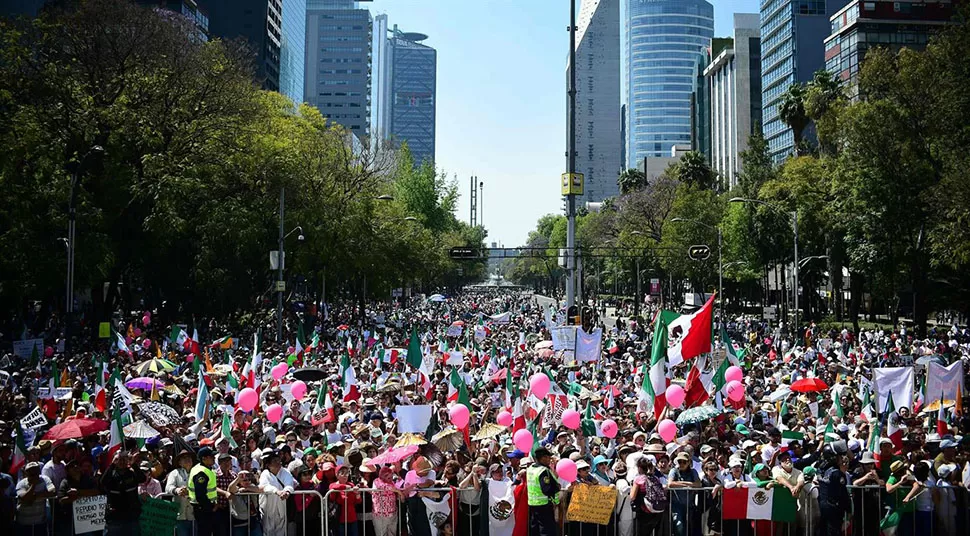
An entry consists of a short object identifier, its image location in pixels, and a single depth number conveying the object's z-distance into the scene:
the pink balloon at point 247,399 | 14.39
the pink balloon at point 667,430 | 12.41
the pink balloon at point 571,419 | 12.73
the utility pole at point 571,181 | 46.32
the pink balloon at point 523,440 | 11.35
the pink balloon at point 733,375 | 17.25
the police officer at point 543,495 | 9.91
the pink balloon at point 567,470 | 10.06
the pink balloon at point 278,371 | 19.03
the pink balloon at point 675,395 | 15.10
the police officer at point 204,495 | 9.70
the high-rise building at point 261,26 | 115.88
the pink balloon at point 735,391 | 16.20
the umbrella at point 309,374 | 18.61
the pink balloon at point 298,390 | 16.27
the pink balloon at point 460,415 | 12.95
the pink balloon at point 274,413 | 14.02
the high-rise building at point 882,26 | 77.31
